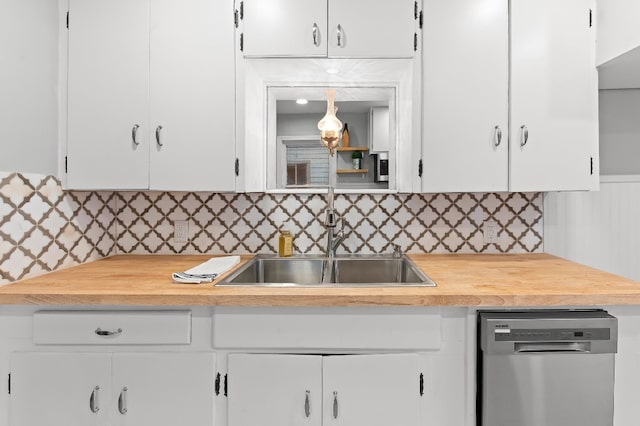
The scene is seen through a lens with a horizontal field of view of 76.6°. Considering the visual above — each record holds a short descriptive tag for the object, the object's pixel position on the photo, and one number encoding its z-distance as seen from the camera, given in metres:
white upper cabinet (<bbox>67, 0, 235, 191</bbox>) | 1.75
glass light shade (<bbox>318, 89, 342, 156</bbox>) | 2.00
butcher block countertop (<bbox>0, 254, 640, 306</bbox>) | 1.30
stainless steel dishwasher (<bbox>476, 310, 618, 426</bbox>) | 1.29
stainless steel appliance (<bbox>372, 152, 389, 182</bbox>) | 2.03
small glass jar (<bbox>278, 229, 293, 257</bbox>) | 2.03
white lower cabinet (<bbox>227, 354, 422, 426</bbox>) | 1.32
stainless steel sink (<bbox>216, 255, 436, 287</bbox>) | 1.99
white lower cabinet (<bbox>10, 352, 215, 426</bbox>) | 1.34
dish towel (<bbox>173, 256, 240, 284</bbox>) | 1.45
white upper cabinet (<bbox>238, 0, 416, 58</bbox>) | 1.76
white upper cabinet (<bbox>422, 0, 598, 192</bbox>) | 1.72
